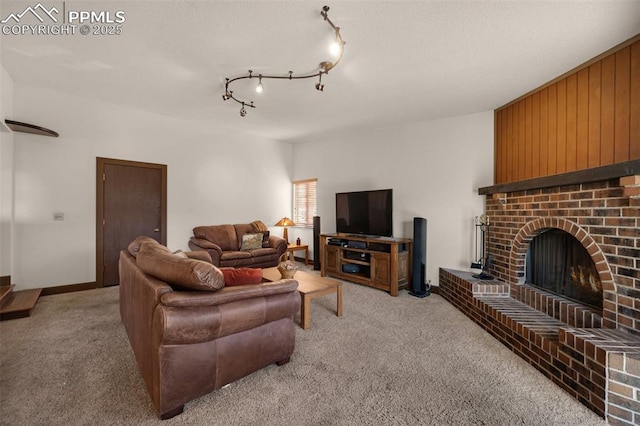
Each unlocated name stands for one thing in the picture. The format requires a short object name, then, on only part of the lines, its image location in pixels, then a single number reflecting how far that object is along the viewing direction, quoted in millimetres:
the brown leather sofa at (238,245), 4449
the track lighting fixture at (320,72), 2138
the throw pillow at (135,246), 2395
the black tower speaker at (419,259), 3906
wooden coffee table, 2775
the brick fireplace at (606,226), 1960
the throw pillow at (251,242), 4980
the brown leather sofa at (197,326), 1529
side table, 5557
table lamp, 5797
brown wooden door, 4020
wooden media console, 3975
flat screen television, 4297
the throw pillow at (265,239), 5164
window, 6094
